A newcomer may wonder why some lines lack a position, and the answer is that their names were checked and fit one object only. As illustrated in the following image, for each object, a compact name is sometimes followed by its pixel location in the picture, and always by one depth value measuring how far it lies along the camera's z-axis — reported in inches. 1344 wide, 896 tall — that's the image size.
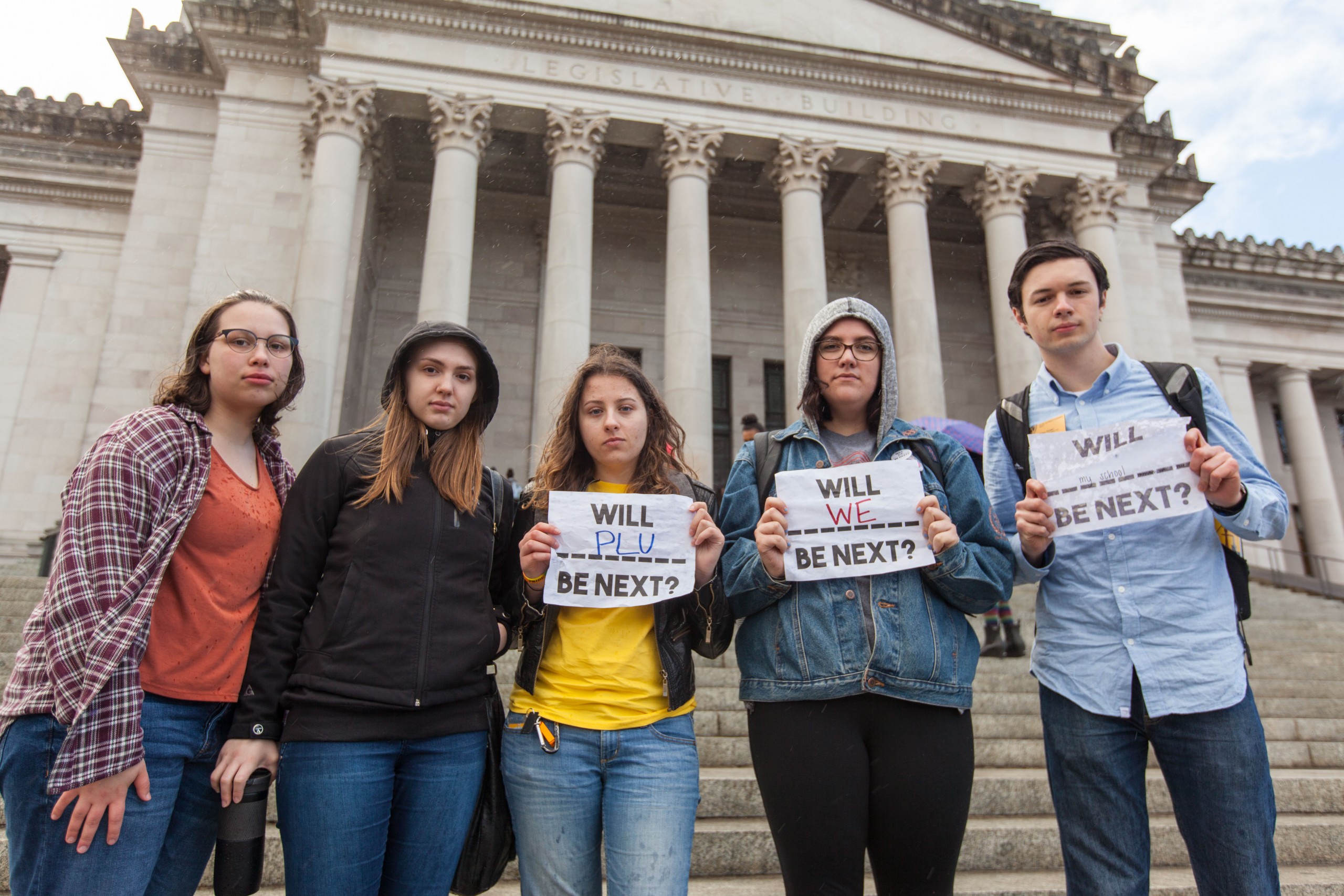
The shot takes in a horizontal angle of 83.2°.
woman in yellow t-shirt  109.1
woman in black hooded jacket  104.6
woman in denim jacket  106.4
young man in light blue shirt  112.7
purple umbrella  394.6
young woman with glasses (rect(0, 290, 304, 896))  94.7
